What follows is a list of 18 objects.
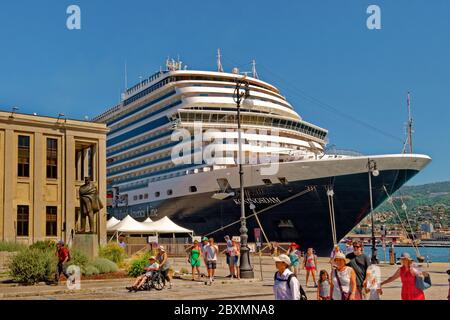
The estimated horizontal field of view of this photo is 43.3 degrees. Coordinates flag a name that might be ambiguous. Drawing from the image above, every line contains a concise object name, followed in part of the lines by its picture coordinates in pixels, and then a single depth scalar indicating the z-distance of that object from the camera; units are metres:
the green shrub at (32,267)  17.66
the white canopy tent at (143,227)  36.50
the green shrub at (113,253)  23.88
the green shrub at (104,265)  20.81
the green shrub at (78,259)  19.59
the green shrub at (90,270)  19.80
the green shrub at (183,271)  22.10
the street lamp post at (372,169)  30.02
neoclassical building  29.14
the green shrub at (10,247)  22.77
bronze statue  22.25
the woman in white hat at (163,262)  16.58
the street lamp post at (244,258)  20.59
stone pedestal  22.16
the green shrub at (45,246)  21.39
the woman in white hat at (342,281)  8.19
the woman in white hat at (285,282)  7.62
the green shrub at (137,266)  19.28
